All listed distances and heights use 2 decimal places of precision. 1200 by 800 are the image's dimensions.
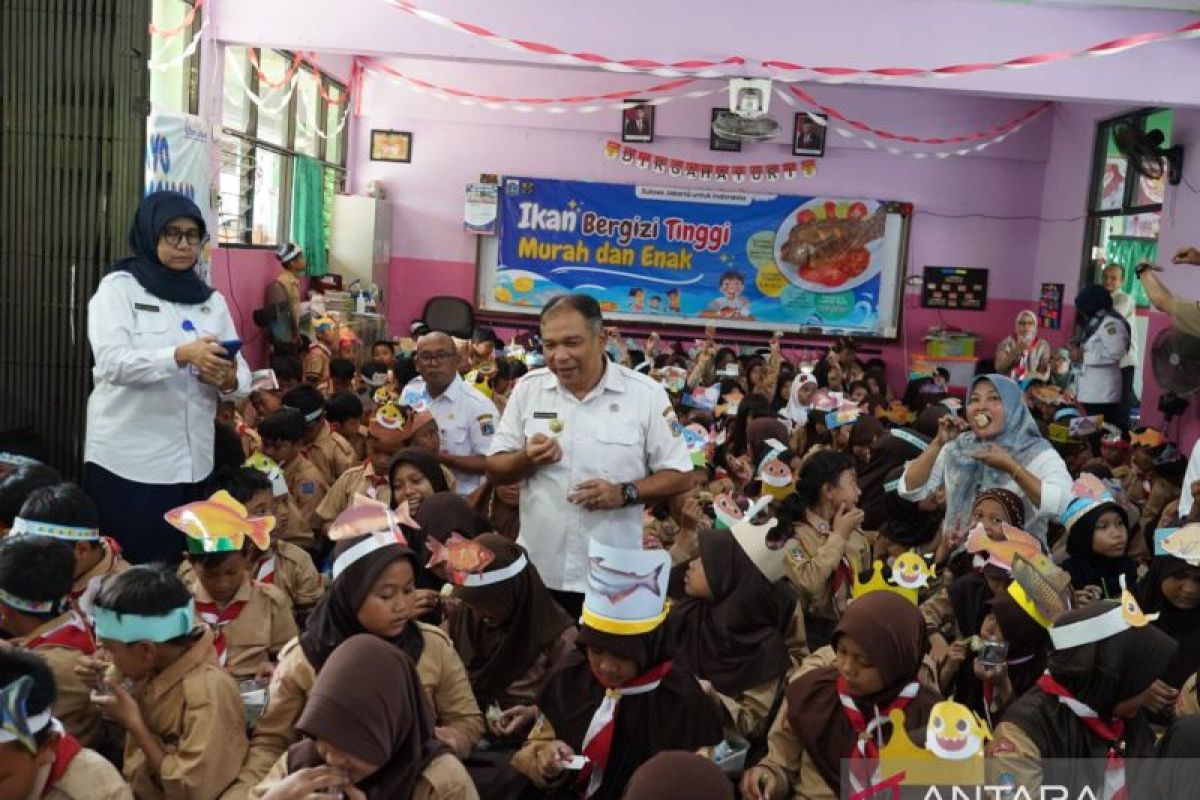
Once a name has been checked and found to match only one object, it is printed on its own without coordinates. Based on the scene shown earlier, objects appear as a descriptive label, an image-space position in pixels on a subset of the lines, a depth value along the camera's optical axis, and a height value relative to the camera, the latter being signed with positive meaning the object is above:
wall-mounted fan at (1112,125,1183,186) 9.50 +1.07
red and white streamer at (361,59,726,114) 12.60 +1.51
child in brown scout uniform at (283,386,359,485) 5.17 -0.93
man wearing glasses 4.83 -0.67
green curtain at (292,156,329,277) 11.00 +0.12
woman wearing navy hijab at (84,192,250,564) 3.54 -0.50
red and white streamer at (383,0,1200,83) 7.80 +1.26
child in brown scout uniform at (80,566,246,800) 2.42 -0.96
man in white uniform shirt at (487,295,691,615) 3.31 -0.58
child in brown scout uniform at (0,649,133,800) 1.94 -0.89
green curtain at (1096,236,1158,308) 10.30 +0.26
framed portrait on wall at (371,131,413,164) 13.16 +0.93
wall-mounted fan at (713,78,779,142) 7.88 +1.01
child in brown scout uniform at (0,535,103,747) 2.62 -0.91
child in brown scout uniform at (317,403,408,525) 4.49 -0.90
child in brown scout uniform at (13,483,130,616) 2.99 -0.78
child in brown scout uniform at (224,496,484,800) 2.58 -0.86
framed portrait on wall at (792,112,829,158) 13.13 +1.34
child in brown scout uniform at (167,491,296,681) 3.03 -0.99
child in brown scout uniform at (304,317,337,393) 8.59 -0.95
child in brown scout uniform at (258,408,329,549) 4.81 -0.93
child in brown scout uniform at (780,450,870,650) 3.95 -0.91
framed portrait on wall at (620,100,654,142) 13.11 +1.36
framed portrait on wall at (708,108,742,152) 13.12 +1.21
